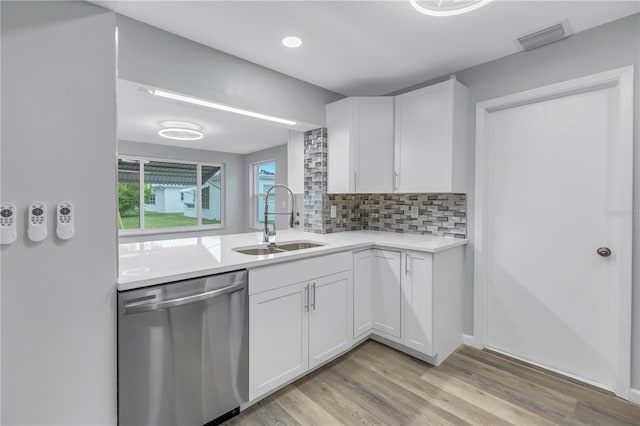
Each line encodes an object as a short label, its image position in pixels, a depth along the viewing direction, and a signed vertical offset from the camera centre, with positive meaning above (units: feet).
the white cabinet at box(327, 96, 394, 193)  9.37 +2.17
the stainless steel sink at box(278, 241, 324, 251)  8.73 -1.07
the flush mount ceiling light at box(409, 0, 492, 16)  4.92 +3.44
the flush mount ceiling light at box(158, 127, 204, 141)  14.10 +3.76
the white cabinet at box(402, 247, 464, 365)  7.41 -2.43
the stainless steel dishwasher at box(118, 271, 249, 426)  4.50 -2.39
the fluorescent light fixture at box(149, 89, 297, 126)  6.70 +2.65
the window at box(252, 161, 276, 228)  20.99 +1.83
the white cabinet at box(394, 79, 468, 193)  8.07 +2.07
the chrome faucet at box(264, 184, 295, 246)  8.07 -0.61
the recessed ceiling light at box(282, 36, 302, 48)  6.78 +3.95
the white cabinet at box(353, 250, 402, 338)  8.09 -2.33
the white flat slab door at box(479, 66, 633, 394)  6.40 -0.49
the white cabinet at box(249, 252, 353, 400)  5.93 -2.47
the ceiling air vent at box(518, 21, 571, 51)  6.47 +4.00
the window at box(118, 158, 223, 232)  18.39 +1.03
